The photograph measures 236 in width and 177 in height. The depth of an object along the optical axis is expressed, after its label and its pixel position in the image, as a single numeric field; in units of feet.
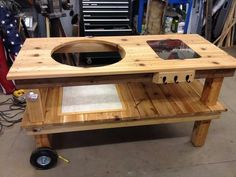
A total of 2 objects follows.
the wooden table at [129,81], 3.92
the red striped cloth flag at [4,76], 6.63
